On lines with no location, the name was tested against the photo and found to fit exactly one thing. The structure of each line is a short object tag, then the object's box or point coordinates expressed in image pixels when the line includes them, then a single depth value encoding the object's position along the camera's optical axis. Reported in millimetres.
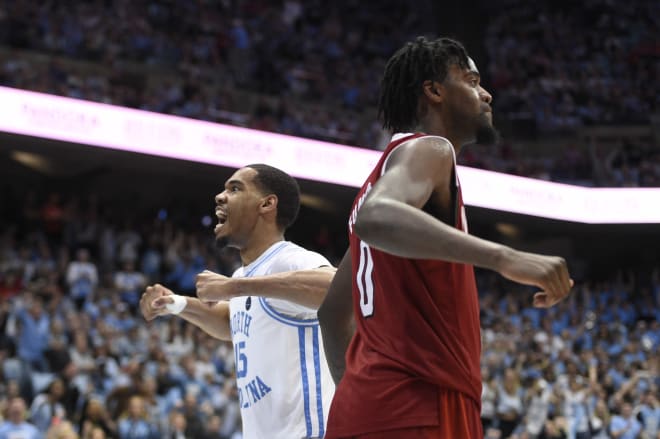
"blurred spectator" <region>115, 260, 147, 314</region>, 13086
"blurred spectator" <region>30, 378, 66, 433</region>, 9039
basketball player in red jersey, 2039
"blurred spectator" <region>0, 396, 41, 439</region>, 8539
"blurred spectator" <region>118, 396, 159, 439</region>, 9328
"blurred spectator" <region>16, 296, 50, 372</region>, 10281
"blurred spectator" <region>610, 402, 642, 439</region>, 13000
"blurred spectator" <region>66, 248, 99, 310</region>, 12594
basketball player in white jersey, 3273
